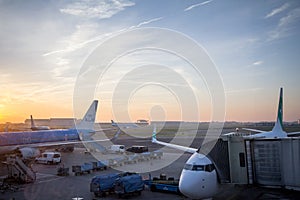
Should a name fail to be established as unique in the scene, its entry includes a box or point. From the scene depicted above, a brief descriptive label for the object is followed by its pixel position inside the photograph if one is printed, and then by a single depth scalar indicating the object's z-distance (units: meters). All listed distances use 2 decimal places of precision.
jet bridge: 17.62
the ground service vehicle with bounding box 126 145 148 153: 47.69
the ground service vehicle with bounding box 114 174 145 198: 21.38
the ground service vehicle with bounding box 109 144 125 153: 48.69
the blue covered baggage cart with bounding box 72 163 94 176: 32.22
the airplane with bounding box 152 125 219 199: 16.12
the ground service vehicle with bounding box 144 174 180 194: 22.19
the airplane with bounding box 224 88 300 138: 31.73
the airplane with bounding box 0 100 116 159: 39.50
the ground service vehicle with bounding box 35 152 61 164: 40.75
